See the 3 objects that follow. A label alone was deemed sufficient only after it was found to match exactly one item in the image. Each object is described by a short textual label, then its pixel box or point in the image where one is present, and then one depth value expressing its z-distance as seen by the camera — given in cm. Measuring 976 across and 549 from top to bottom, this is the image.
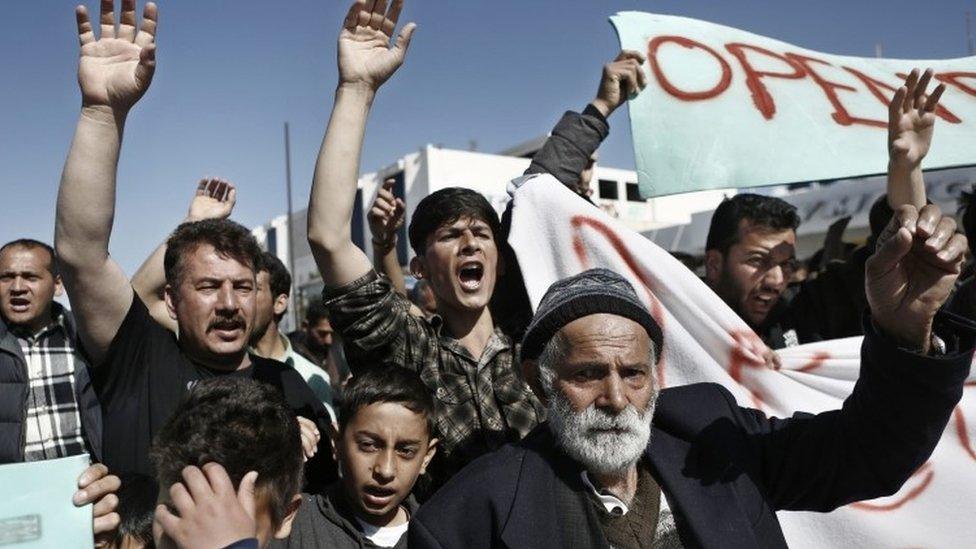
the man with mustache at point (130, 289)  205
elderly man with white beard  167
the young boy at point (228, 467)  141
